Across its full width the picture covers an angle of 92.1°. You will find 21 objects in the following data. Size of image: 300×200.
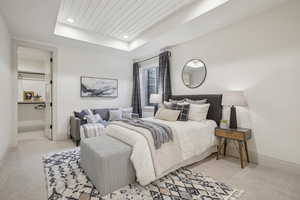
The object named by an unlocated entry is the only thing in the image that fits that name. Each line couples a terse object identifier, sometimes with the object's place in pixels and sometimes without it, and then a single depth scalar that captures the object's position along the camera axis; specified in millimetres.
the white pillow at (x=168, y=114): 2992
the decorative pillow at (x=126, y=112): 4469
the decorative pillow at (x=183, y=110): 3004
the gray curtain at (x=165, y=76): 4188
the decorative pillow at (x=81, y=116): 3619
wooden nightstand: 2452
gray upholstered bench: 1729
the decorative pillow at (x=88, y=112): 3952
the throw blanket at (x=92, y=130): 3342
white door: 4020
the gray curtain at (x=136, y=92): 5254
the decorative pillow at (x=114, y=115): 4262
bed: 1846
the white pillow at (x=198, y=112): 3009
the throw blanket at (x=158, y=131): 2025
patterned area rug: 1701
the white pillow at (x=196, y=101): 3246
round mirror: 3537
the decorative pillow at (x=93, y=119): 3680
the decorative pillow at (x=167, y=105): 3338
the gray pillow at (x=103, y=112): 4361
